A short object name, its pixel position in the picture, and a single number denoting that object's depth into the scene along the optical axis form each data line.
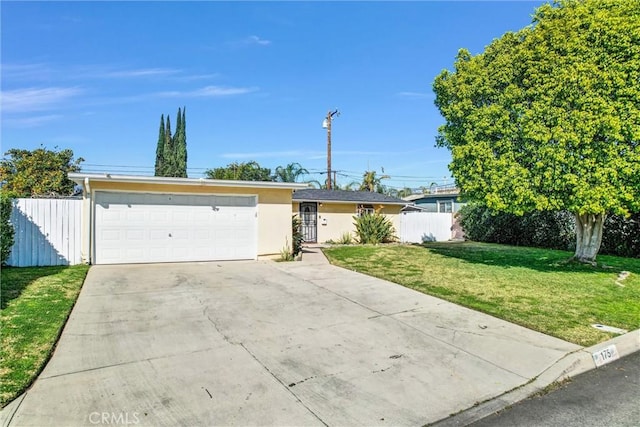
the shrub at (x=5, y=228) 8.73
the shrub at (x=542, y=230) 14.90
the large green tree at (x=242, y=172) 39.10
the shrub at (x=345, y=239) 19.38
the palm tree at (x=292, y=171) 36.91
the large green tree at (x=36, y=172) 28.52
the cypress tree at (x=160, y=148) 39.06
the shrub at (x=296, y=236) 13.68
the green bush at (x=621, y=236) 14.68
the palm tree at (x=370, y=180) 34.32
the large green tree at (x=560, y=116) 8.73
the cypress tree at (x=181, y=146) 37.75
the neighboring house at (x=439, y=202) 26.81
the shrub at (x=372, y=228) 19.12
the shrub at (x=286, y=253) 12.66
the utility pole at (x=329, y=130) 24.36
